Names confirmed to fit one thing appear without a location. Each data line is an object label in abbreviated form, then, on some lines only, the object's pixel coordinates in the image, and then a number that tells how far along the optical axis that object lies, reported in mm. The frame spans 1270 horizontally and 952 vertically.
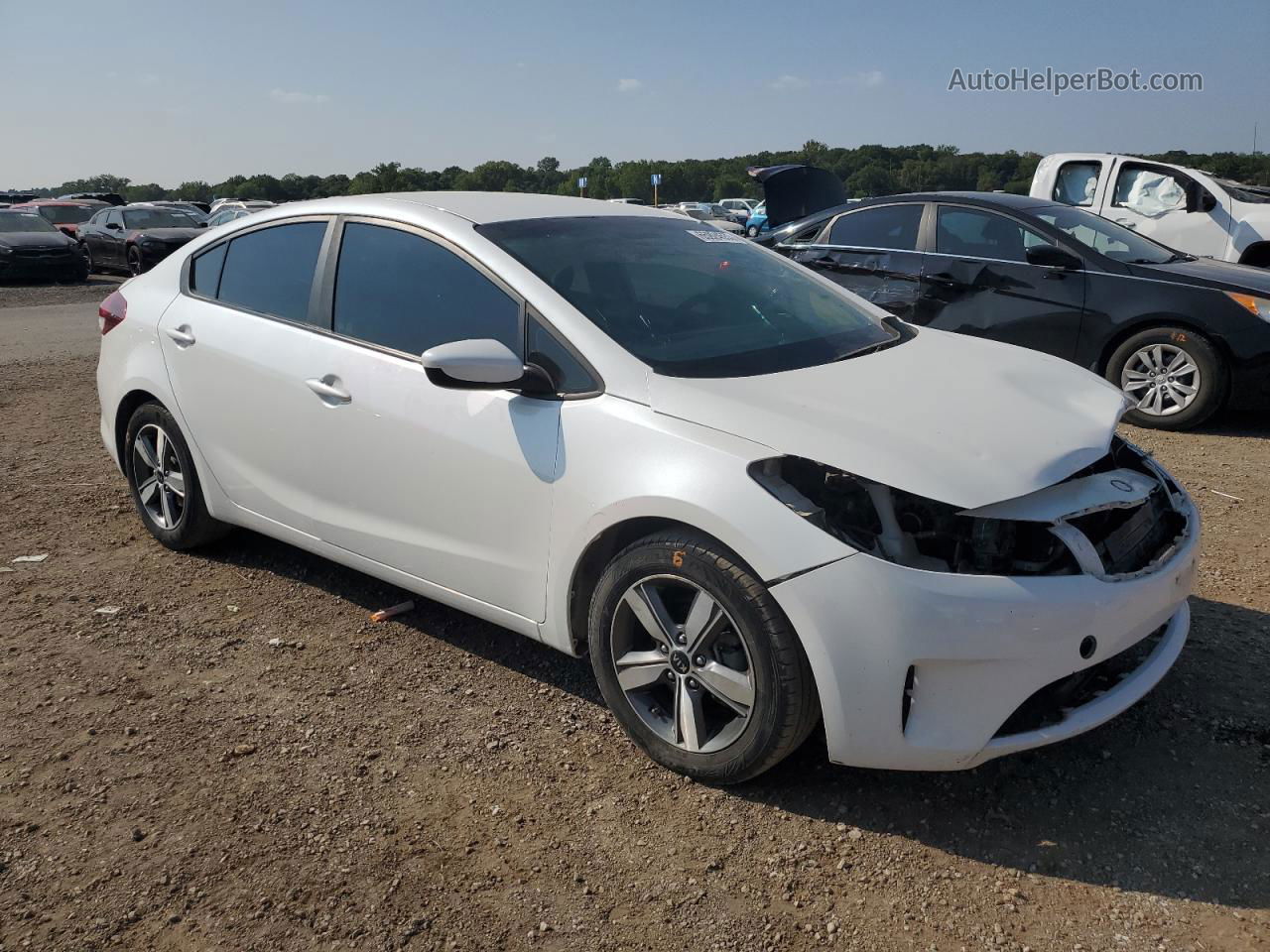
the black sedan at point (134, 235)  20438
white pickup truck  11297
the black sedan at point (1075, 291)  6723
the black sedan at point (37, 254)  19312
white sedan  2570
